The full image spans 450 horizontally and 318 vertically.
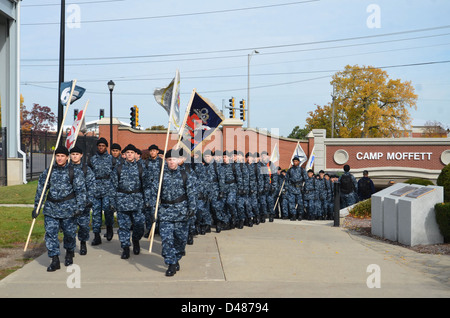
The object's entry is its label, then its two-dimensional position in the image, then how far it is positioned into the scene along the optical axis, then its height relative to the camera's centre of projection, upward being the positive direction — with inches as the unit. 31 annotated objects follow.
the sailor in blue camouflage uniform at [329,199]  673.6 -55.8
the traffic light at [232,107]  1525.1 +159.7
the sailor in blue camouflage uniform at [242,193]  494.6 -35.3
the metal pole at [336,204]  517.7 -48.8
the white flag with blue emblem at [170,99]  338.6 +46.7
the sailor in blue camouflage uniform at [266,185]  537.7 -30.2
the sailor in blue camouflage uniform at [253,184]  514.3 -27.1
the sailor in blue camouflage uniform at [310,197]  631.8 -50.6
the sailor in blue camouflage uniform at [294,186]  608.1 -34.4
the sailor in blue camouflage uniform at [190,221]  354.5 -50.9
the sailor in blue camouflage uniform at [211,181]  456.1 -21.6
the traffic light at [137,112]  1270.9 +119.3
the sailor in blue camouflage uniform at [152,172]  342.4 -10.5
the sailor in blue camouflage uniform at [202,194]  415.8 -30.9
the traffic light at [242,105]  1625.2 +178.6
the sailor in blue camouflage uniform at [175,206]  289.3 -29.0
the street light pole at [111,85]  1020.5 +151.7
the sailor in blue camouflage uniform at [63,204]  297.4 -28.9
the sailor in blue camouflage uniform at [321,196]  652.7 -50.5
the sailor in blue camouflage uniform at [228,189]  471.2 -30.6
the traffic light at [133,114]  1267.2 +113.4
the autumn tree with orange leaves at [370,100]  2033.7 +251.6
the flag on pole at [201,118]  487.5 +40.5
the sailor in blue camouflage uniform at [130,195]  340.2 -26.5
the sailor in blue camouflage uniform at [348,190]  684.7 -43.7
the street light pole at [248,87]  1745.6 +257.6
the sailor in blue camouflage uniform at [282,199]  621.6 -52.2
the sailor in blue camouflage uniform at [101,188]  381.4 -24.3
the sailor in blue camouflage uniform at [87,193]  326.3 -23.8
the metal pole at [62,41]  588.3 +142.8
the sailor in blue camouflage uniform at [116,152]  389.4 +4.6
